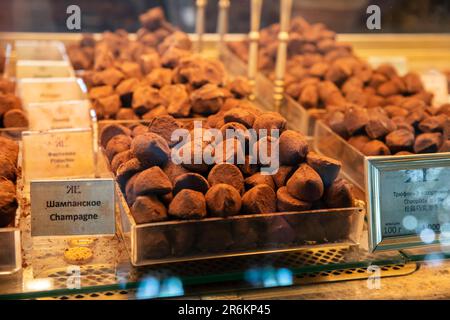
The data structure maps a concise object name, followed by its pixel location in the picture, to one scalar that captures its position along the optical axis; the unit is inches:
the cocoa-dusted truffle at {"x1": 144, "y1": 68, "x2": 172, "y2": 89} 64.7
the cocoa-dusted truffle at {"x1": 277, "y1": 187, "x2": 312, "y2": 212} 41.8
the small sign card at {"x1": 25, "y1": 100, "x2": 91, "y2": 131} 57.9
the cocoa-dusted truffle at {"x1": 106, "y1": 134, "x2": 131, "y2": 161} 47.3
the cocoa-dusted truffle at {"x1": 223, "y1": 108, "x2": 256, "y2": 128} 46.4
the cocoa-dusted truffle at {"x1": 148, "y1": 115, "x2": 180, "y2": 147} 45.0
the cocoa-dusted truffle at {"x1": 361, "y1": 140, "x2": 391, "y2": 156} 54.2
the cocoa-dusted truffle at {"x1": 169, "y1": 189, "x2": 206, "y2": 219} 39.6
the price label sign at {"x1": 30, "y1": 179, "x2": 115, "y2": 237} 39.8
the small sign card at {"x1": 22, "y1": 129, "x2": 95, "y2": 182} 50.4
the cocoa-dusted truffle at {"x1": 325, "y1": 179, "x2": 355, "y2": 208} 42.9
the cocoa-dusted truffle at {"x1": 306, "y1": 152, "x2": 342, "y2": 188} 42.9
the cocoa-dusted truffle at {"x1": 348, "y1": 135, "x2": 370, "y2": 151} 56.0
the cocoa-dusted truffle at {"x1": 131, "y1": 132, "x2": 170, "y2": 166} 42.6
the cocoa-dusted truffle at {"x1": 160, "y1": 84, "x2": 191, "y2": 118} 58.1
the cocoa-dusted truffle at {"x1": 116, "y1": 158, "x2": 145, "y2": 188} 42.7
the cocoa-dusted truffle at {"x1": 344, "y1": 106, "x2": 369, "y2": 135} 57.1
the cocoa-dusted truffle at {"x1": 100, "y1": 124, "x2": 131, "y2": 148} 51.1
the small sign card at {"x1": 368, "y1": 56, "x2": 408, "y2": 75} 82.9
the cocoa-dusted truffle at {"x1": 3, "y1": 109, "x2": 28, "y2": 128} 56.8
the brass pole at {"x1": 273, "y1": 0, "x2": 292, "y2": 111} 70.9
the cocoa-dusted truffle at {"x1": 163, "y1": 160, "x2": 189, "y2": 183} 41.7
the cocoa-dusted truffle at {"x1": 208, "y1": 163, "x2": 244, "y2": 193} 41.8
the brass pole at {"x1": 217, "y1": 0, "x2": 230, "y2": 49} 85.2
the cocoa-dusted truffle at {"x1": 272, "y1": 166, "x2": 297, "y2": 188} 43.3
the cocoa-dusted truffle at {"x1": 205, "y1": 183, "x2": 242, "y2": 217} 40.1
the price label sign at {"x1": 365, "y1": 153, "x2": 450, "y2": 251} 42.1
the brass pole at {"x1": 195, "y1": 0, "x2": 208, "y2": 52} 83.3
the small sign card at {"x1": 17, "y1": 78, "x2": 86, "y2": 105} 64.1
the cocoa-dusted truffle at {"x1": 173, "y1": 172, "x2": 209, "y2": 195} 40.7
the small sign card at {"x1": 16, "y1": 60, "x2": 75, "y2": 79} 72.2
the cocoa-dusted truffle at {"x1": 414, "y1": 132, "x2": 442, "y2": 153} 52.9
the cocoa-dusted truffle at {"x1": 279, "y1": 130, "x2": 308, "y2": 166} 43.6
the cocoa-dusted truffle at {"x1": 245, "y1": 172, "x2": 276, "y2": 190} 42.8
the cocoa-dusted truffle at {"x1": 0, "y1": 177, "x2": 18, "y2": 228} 38.8
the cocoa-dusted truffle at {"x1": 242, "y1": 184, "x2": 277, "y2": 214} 41.1
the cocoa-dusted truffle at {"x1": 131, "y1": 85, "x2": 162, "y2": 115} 60.3
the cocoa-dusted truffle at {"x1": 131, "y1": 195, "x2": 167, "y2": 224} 39.7
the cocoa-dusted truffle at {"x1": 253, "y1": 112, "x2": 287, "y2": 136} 45.6
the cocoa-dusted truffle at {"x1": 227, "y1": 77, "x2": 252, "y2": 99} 64.7
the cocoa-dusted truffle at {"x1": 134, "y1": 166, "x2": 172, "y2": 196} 40.5
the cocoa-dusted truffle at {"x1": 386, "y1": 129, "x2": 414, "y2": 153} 54.0
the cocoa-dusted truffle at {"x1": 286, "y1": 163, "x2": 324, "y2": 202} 41.9
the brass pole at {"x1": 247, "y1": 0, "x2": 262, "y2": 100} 75.5
